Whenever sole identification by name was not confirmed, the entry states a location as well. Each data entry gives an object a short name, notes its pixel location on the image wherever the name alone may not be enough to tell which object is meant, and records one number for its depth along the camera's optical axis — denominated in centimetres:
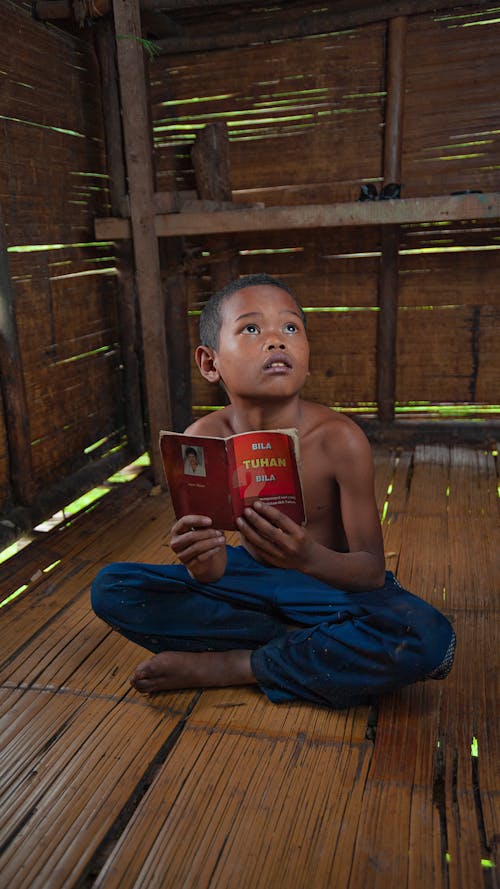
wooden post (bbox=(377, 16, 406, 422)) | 387
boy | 167
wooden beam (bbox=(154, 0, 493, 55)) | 378
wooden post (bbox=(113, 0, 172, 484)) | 315
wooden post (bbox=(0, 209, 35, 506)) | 304
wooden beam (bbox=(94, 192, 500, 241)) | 338
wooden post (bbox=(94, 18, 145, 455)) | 377
